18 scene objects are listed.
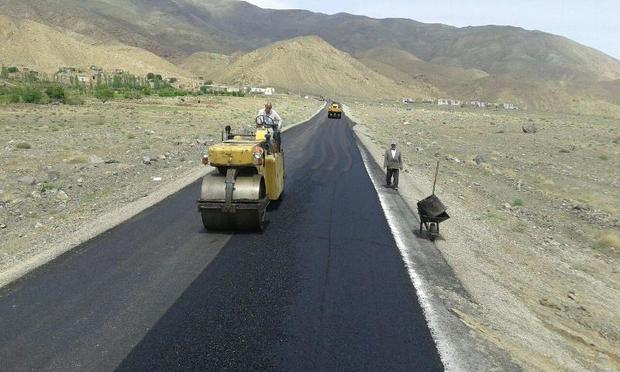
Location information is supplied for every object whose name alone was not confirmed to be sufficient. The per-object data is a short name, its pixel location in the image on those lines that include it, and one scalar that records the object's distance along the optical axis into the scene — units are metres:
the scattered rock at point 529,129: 51.28
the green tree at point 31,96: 46.47
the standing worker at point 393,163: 15.25
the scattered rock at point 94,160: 18.61
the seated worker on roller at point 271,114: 12.66
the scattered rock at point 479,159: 27.17
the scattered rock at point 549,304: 7.95
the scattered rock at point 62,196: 13.23
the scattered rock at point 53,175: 15.72
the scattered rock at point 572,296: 8.79
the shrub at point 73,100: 49.78
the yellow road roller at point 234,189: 9.39
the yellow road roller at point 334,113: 56.94
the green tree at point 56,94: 50.59
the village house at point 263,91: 132.41
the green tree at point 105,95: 58.56
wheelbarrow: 10.00
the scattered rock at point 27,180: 14.74
